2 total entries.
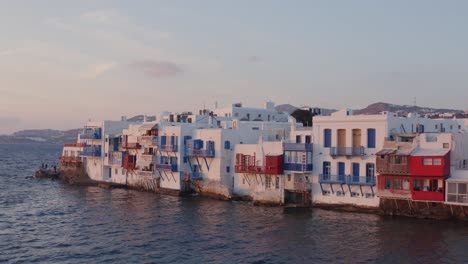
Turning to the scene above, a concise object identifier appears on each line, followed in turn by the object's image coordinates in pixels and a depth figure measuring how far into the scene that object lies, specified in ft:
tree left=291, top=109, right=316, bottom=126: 307.17
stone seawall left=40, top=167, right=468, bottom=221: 146.67
